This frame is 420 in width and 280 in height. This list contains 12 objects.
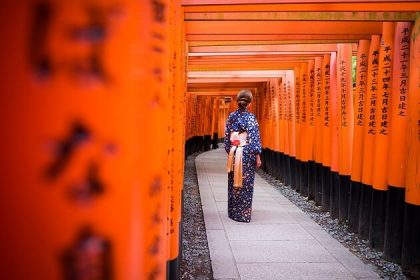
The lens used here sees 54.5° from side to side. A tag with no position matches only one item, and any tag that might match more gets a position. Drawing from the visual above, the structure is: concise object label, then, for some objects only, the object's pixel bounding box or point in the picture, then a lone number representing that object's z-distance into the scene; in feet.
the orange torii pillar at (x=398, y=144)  14.84
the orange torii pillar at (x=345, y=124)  21.79
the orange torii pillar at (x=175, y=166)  9.81
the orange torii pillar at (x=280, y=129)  39.01
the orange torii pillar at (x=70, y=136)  1.32
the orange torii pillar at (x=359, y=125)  19.08
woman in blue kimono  20.74
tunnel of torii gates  1.32
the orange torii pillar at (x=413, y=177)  13.55
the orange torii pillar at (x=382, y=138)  16.12
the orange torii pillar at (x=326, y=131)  24.75
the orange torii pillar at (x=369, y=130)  17.51
